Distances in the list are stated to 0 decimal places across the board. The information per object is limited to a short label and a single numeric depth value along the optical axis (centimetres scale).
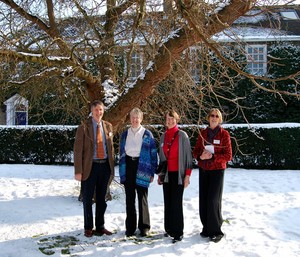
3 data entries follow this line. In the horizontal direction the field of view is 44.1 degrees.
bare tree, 597
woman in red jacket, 527
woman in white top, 530
